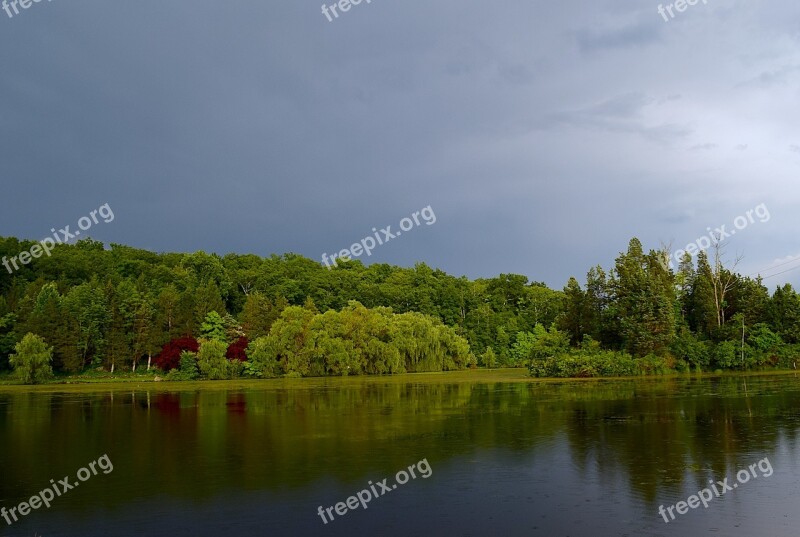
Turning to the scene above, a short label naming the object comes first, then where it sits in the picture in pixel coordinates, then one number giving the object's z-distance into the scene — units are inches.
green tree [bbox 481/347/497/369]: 3270.2
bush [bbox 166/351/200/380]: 2504.9
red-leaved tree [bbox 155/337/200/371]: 2593.5
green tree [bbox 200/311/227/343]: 2861.7
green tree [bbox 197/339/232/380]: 2485.2
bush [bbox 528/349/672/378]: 1911.9
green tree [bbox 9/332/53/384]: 2258.9
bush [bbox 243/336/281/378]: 2442.2
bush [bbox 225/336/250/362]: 2632.9
